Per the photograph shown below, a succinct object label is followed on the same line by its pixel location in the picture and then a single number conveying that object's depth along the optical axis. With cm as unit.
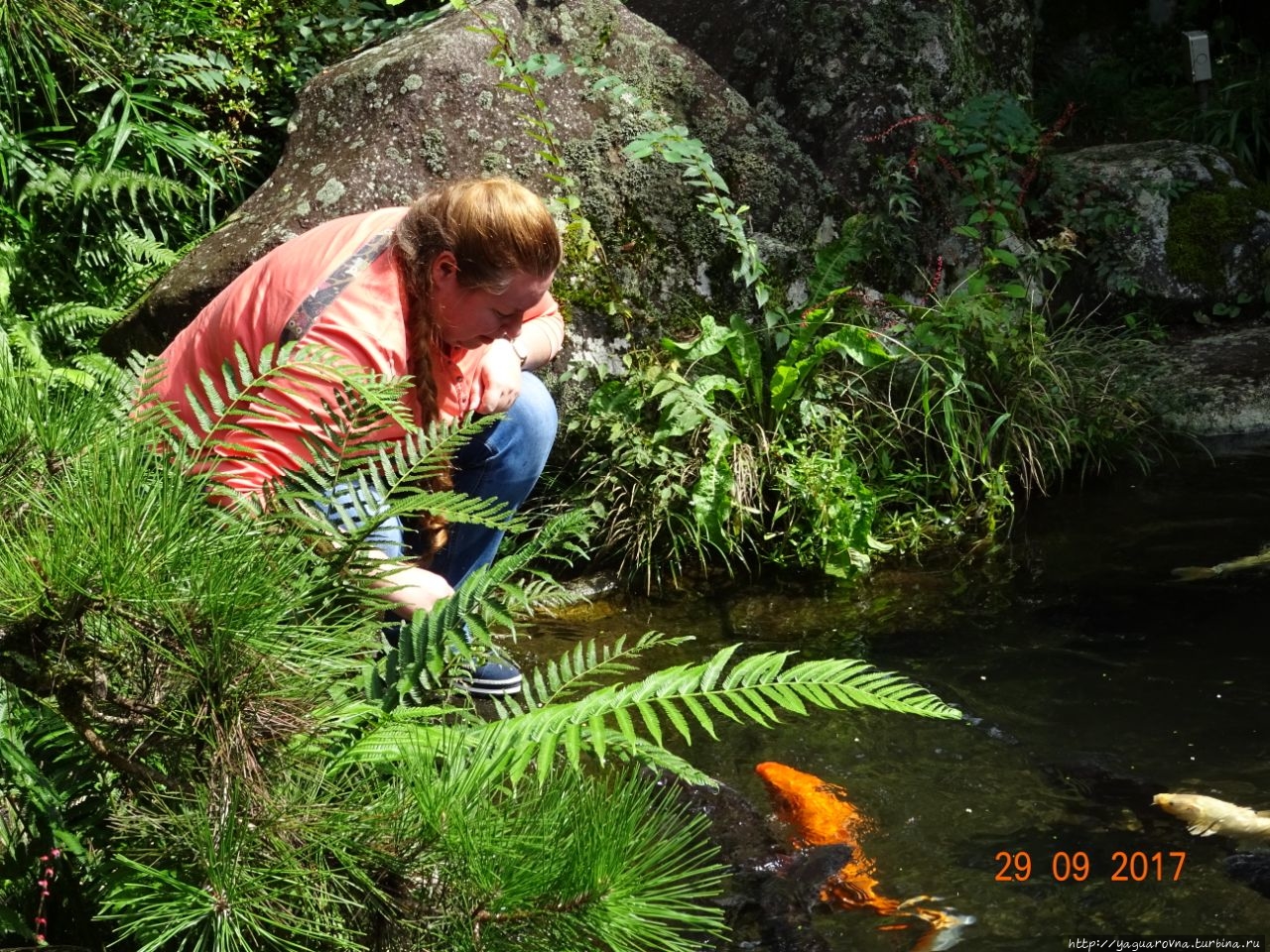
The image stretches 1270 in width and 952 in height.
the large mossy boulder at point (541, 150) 480
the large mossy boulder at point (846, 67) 566
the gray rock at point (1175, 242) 641
